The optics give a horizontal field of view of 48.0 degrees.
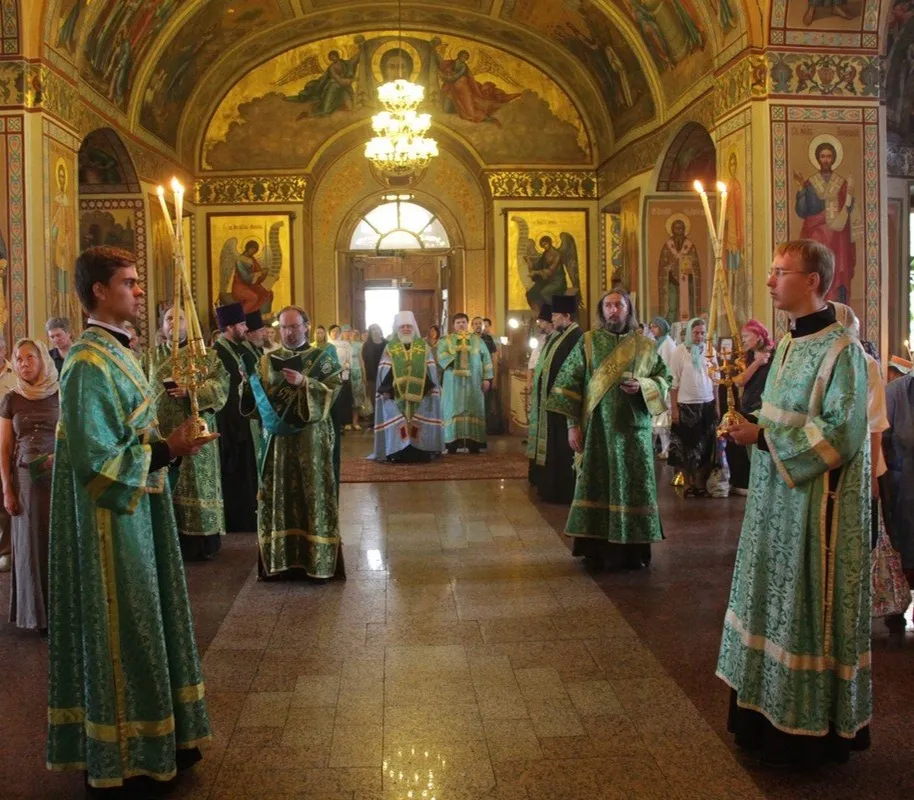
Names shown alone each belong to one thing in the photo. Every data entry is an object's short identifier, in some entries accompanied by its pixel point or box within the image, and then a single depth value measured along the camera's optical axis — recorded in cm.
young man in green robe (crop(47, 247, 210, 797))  331
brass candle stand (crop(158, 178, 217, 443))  339
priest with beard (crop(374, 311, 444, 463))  1285
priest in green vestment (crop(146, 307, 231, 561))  718
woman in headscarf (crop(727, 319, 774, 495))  752
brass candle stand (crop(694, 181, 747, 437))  336
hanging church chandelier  1487
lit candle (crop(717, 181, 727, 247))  338
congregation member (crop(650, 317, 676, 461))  1163
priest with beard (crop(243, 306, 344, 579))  652
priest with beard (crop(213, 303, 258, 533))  811
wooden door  2273
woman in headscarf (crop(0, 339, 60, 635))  569
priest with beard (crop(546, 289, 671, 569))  688
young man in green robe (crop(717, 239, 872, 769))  352
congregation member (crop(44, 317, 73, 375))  825
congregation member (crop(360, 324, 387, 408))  1820
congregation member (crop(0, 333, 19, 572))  724
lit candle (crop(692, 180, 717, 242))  356
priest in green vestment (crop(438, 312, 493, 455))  1439
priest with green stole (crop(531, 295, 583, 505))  977
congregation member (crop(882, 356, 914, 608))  546
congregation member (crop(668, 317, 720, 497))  994
